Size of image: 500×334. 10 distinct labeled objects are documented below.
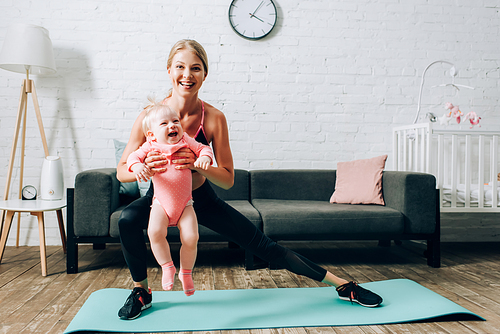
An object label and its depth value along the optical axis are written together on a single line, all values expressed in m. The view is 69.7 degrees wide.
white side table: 2.19
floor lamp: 2.60
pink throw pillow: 2.69
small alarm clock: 2.66
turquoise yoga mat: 1.50
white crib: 2.71
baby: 1.32
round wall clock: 3.15
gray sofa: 2.24
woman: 1.43
